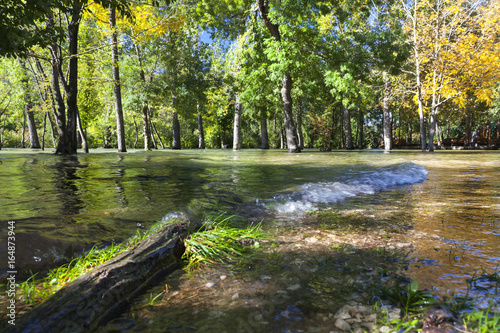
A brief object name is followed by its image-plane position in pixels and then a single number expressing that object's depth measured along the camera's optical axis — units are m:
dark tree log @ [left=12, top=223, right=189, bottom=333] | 1.59
